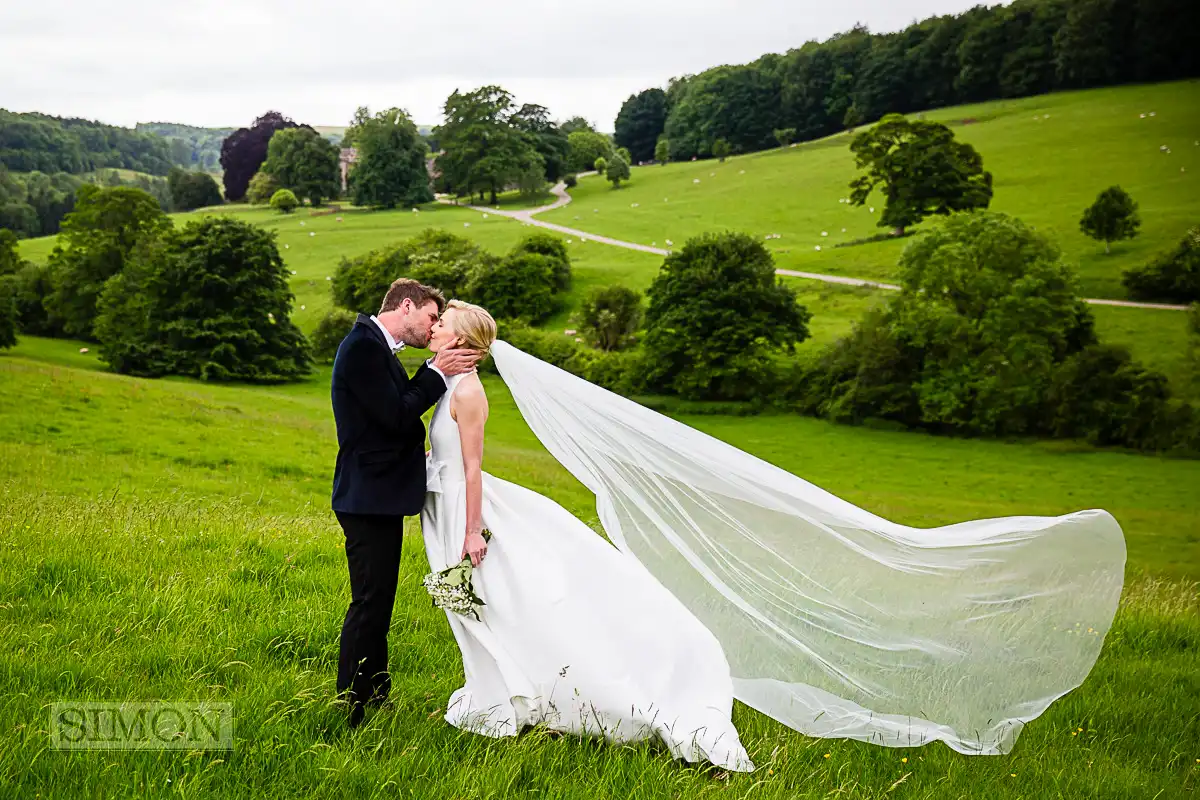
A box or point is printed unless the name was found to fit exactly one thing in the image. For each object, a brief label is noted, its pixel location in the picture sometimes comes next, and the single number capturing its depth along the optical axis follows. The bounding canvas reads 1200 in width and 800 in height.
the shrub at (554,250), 63.56
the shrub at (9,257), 61.39
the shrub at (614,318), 55.25
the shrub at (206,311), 48.69
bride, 5.16
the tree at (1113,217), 53.44
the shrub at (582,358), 49.69
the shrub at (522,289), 61.12
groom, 4.94
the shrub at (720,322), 47.03
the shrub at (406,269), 66.31
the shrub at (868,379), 43.69
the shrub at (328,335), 57.91
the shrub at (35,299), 57.97
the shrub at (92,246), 56.56
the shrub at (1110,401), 39.09
